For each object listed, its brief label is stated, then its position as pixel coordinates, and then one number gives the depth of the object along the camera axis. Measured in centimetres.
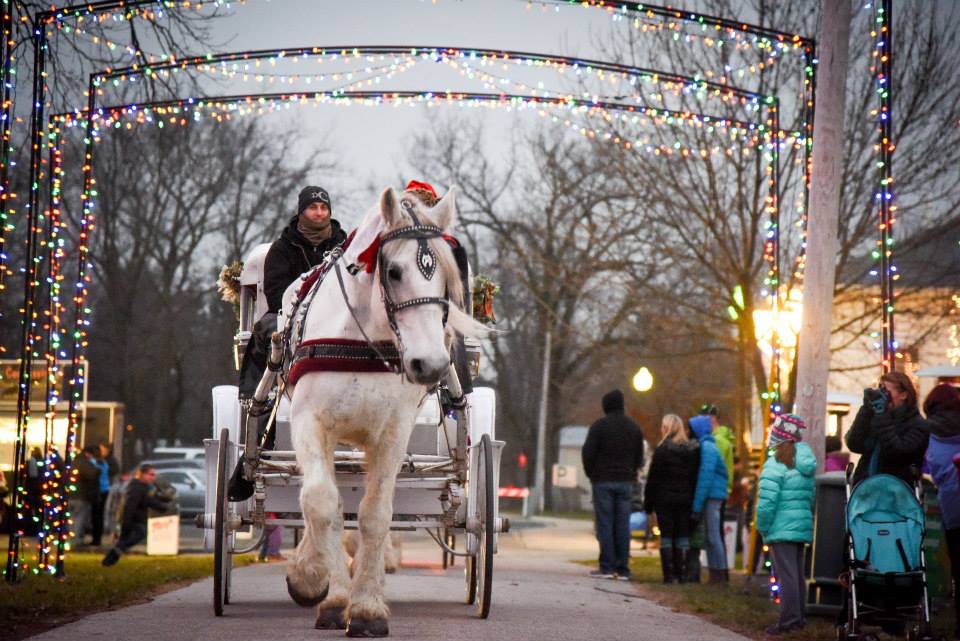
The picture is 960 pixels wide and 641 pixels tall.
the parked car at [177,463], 3969
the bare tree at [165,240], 4988
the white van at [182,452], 4309
